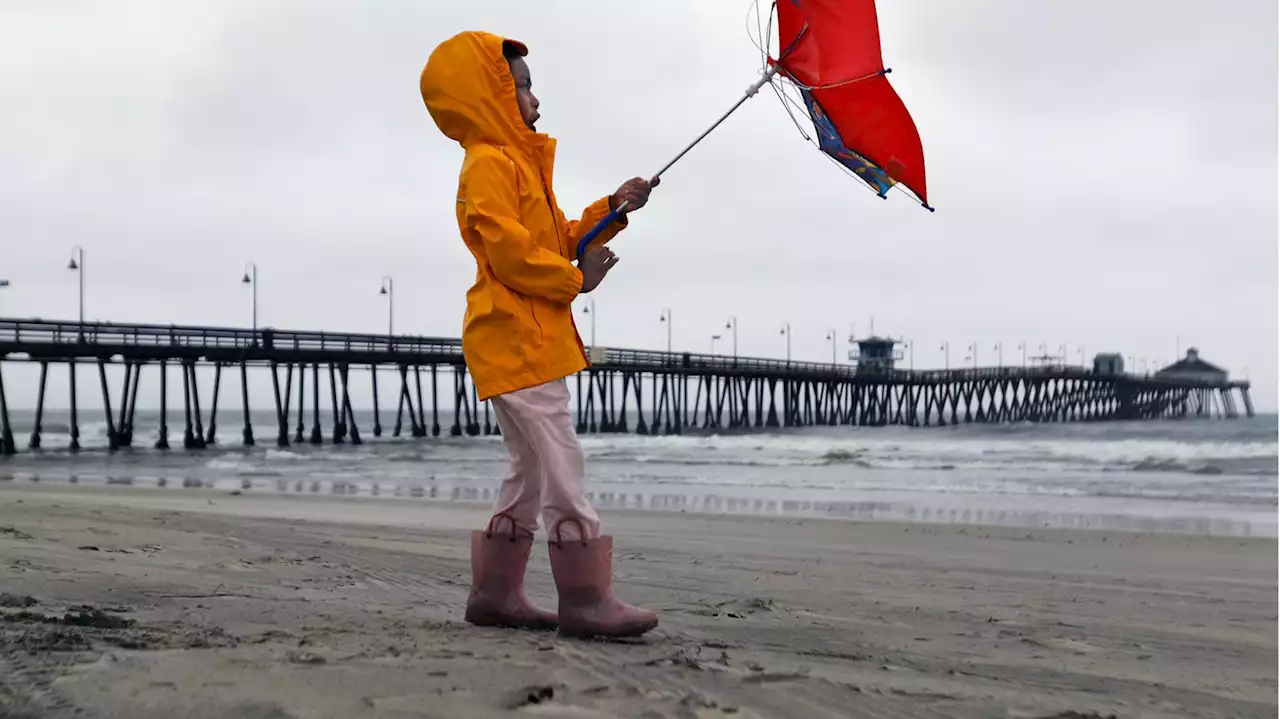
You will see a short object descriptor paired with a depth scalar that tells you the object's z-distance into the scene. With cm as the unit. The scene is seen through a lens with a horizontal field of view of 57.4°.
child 317
